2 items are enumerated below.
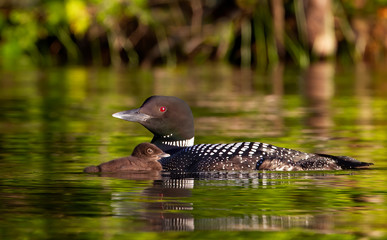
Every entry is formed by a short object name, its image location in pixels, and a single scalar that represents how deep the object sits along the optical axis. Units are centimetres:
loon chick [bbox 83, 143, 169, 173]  1567
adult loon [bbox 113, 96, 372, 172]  1563
